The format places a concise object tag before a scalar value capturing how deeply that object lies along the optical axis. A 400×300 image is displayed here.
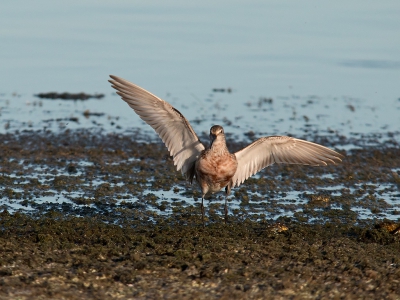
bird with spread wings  17.67
